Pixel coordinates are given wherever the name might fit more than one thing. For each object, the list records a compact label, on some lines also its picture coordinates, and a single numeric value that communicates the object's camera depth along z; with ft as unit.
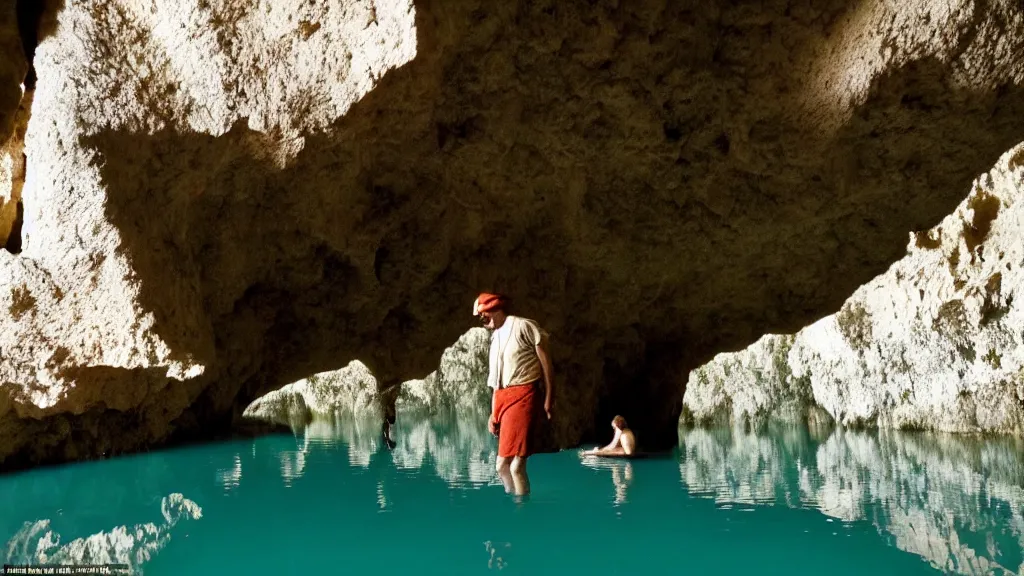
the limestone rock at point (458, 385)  61.77
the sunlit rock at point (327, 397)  63.87
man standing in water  14.76
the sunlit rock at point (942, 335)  31.58
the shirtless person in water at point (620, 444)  25.73
